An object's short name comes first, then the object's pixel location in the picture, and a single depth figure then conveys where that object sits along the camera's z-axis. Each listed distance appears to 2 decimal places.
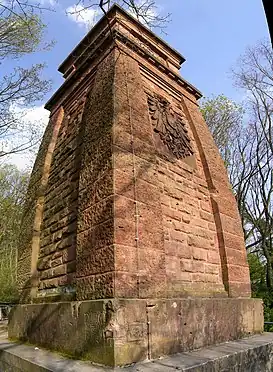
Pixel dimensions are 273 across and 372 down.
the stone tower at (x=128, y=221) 3.26
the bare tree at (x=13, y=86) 9.54
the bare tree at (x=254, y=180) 15.50
